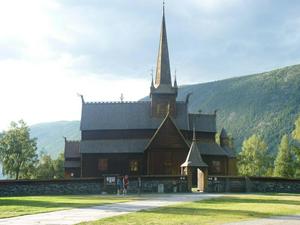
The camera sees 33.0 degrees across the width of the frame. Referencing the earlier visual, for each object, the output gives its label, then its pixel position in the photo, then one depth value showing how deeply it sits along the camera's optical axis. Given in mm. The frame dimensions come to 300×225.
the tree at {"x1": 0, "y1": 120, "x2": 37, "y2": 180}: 78000
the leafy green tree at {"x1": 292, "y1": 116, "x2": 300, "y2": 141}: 63084
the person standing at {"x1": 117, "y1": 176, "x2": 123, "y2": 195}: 43916
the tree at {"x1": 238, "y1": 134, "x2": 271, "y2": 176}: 96750
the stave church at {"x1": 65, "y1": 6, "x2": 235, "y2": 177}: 63844
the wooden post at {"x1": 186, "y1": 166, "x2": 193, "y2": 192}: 47812
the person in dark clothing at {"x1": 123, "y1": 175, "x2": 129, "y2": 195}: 43000
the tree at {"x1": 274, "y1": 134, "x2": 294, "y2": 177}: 88312
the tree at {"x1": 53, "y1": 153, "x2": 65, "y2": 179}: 89088
